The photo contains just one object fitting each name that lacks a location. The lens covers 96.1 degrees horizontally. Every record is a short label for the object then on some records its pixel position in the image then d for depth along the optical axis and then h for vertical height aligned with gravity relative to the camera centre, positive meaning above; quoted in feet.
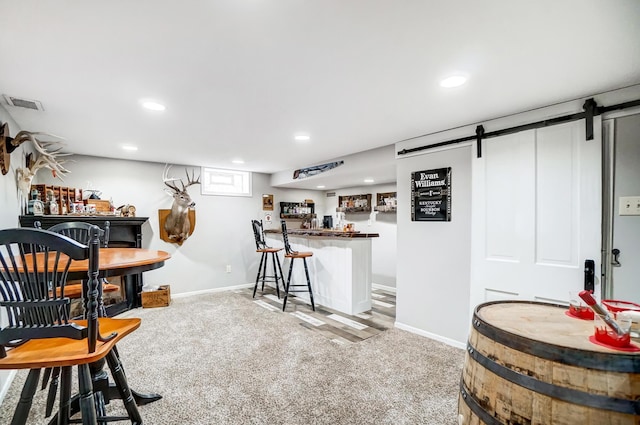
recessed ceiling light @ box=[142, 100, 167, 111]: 7.45 +2.82
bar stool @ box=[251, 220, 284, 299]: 15.24 -1.94
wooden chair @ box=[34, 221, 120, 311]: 6.88 -0.58
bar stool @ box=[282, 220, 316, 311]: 13.47 -2.06
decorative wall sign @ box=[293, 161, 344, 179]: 14.66 +2.30
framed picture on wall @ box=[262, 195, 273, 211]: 19.20 +0.59
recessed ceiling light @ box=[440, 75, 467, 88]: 6.13 +2.86
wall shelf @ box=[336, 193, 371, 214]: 19.27 +0.56
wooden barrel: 2.47 -1.56
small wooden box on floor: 13.78 -4.19
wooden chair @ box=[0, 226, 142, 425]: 3.57 -1.52
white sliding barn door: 6.99 -0.05
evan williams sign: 9.76 +0.59
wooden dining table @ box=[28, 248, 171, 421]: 4.72 -0.99
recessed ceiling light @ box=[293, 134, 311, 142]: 10.51 +2.78
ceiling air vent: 7.21 +2.82
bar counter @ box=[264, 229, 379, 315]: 12.78 -2.72
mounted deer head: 15.03 -0.04
